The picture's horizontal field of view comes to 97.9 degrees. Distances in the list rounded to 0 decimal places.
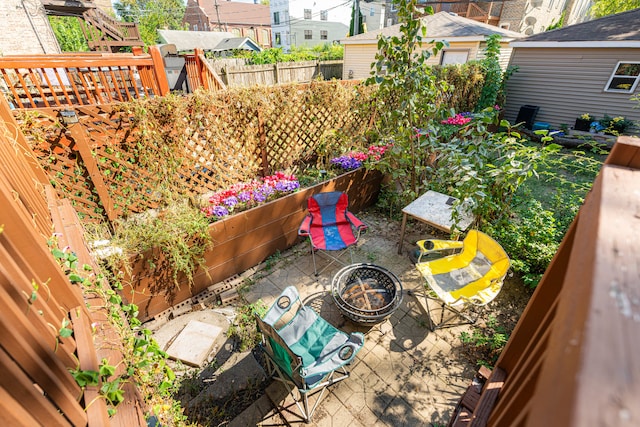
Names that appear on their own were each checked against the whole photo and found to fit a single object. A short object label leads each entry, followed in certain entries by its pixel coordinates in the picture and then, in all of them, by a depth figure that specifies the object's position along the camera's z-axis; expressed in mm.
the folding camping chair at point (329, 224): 3469
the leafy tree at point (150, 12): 32156
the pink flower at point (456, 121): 5795
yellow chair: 2684
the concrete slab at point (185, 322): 2795
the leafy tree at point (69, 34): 17734
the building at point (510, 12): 18422
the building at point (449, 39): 11312
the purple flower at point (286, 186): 3848
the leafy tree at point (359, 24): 16769
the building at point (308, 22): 28719
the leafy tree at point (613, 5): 14703
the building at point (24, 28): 6605
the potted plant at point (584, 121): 8133
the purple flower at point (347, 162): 4547
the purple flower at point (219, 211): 3277
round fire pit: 2611
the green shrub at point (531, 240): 3023
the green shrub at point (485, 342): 2559
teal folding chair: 1964
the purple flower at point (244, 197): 3537
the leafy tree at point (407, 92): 3379
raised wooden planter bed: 2867
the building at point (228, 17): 43688
